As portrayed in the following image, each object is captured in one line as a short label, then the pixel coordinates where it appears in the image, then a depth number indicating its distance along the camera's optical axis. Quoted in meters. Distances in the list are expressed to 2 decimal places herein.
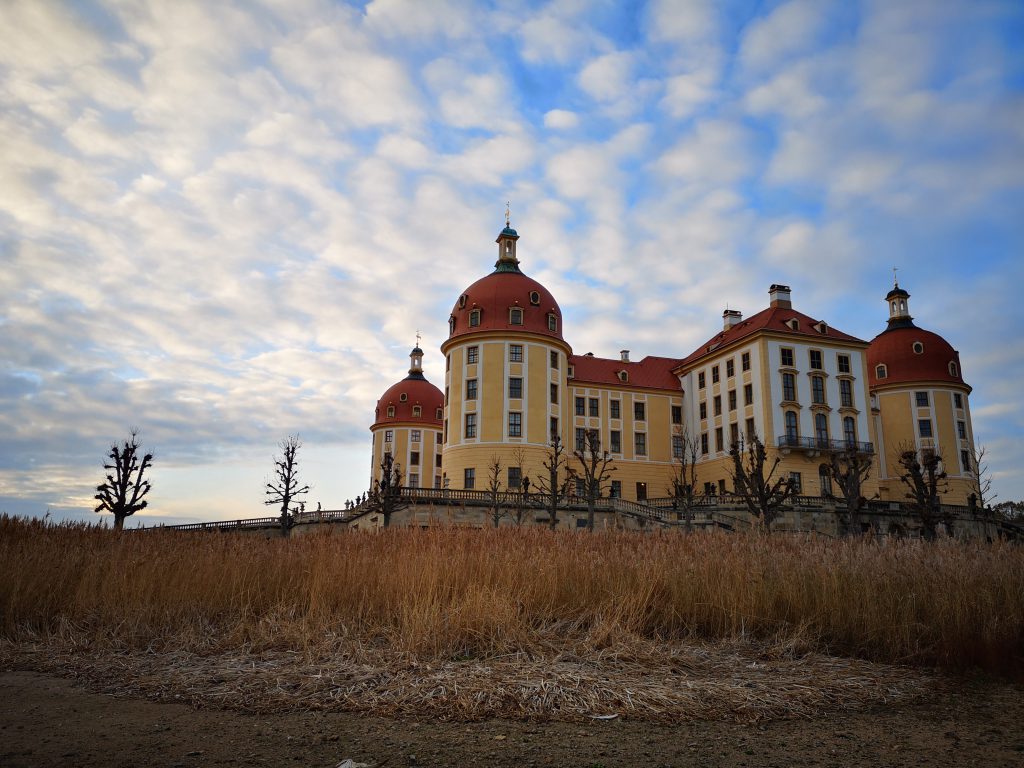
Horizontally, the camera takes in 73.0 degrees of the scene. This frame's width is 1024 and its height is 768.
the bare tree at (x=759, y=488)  28.86
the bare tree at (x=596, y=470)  36.88
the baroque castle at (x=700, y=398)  46.12
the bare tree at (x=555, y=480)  36.59
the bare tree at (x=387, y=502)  35.75
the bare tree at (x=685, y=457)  49.72
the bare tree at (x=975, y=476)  45.94
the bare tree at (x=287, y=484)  47.56
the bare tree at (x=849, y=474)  33.97
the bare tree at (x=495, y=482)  37.34
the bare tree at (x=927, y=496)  31.05
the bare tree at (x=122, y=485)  39.81
